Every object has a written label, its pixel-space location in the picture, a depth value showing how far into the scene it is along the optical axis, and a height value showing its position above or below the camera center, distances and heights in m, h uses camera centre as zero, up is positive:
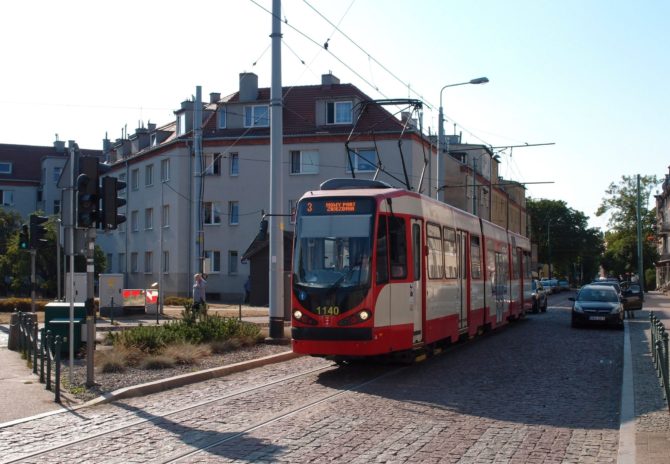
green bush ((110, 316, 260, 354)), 16.58 -1.22
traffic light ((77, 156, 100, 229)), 12.45 +1.22
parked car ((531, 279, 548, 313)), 37.91 -1.04
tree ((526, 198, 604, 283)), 105.94 +5.37
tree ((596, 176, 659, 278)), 105.19 +7.98
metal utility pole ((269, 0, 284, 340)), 19.66 +1.92
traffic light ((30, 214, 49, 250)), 20.91 +1.25
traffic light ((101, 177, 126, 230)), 12.60 +1.18
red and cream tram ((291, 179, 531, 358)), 13.87 +0.09
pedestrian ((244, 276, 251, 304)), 47.25 -0.82
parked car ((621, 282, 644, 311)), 34.72 -1.14
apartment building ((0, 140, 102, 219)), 78.25 +10.12
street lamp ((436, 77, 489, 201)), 34.81 +6.42
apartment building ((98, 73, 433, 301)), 48.78 +7.07
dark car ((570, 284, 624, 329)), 26.72 -1.20
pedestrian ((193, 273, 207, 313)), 26.41 -0.36
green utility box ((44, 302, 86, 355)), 15.38 -0.80
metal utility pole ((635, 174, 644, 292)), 64.75 +2.81
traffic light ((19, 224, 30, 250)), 22.25 +1.14
